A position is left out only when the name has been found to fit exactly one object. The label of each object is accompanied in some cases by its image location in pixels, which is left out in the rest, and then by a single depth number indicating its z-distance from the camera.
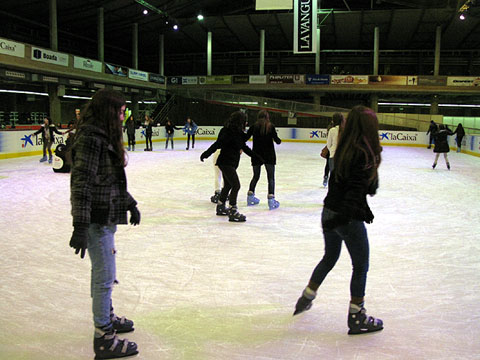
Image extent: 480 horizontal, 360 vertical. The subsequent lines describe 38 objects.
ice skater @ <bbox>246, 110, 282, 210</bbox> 6.28
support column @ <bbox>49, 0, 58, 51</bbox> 23.66
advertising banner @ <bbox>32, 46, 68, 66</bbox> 21.08
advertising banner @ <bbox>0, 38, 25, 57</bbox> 18.81
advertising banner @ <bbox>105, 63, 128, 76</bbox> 26.51
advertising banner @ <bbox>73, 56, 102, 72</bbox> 23.89
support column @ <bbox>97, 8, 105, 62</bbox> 27.50
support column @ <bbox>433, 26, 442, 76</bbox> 31.36
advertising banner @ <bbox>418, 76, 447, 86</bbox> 30.41
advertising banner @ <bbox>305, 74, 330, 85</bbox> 31.27
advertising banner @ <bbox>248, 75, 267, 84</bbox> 32.09
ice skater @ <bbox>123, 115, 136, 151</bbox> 15.91
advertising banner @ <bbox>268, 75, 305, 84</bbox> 31.72
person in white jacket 7.47
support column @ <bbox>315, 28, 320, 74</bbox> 33.22
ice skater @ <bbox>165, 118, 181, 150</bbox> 17.47
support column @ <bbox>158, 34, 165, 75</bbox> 34.91
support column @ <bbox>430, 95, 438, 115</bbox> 31.80
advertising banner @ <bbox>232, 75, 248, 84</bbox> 32.62
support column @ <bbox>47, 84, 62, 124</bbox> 24.34
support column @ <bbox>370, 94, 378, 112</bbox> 32.22
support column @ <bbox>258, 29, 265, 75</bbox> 33.25
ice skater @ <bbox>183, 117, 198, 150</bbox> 17.07
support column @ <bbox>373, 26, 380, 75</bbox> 31.77
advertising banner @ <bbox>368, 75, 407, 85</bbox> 30.66
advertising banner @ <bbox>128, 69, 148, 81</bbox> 28.99
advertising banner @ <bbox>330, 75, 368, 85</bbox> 30.97
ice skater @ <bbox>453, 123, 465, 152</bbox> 18.38
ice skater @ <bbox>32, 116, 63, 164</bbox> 12.12
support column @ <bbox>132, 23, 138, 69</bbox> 31.59
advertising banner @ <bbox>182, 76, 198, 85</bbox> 33.50
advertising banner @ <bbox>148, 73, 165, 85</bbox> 31.69
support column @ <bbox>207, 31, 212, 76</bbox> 34.06
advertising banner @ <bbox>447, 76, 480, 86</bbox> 29.78
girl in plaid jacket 2.15
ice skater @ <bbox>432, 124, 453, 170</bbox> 11.53
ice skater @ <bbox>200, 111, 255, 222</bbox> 5.55
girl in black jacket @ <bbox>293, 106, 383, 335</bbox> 2.52
